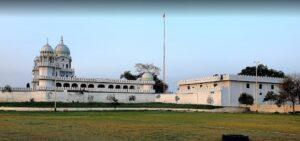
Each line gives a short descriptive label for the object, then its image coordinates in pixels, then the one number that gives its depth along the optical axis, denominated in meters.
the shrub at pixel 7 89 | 59.28
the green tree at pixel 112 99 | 63.70
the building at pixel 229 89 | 61.09
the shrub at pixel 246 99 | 59.02
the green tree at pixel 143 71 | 89.50
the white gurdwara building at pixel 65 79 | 65.25
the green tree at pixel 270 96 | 57.80
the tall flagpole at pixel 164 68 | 66.62
